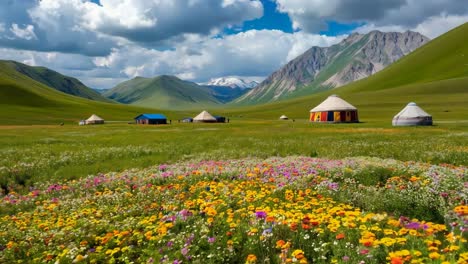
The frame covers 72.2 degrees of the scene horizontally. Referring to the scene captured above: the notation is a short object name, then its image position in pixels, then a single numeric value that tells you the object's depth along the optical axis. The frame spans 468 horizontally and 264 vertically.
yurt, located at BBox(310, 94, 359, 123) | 79.38
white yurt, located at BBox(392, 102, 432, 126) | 57.91
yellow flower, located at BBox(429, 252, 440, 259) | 4.25
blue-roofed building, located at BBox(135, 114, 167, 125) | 124.53
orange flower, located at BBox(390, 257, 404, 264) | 4.07
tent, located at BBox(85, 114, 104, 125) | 120.62
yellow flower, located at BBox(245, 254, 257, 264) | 4.96
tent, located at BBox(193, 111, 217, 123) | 115.44
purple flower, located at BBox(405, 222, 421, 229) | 5.79
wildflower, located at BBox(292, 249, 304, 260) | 4.85
